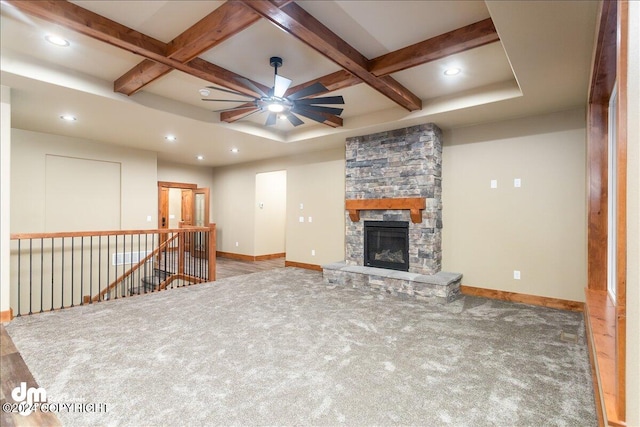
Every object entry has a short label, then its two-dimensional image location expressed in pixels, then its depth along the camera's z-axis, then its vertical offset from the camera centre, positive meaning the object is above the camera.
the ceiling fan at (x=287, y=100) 3.15 +1.25
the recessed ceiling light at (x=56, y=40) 2.75 +1.57
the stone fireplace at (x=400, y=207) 4.66 +0.13
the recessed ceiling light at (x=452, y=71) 3.41 +1.59
